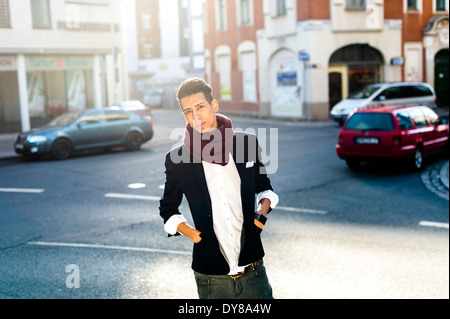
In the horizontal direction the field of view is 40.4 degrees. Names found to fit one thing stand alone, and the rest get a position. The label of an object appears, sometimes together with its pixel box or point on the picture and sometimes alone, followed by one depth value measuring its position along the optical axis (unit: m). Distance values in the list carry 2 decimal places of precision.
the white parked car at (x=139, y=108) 24.19
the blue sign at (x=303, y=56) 25.28
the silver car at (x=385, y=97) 22.75
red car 10.63
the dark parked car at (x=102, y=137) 13.64
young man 1.75
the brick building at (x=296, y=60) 21.88
